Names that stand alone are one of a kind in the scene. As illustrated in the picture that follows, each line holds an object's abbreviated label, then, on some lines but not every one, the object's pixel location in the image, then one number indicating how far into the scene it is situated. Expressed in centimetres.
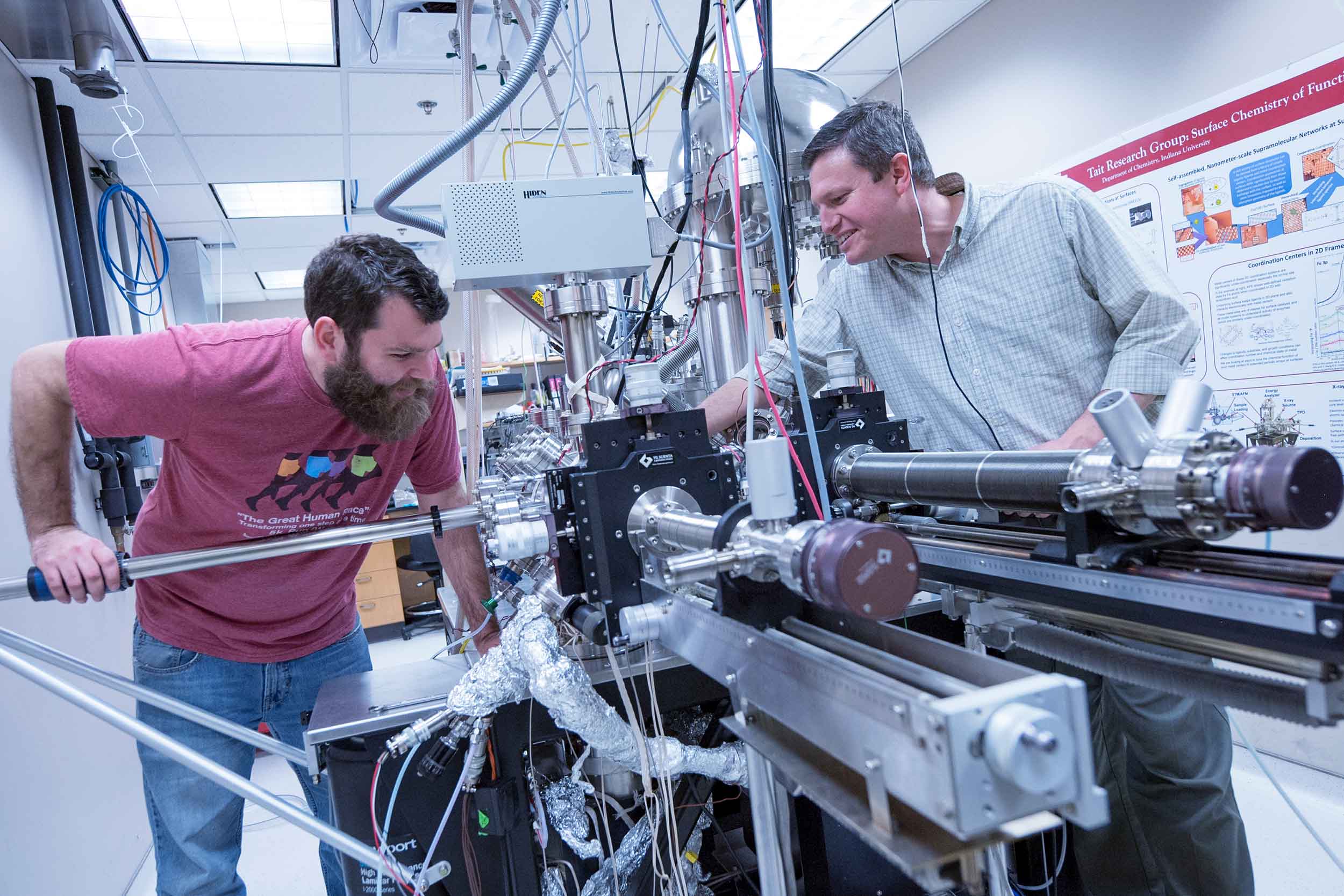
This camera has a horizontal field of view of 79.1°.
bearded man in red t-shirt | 138
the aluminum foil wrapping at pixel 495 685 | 114
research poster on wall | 214
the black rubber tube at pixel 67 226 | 279
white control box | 120
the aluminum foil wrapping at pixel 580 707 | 107
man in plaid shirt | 144
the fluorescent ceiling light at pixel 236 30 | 250
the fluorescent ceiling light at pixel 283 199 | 418
